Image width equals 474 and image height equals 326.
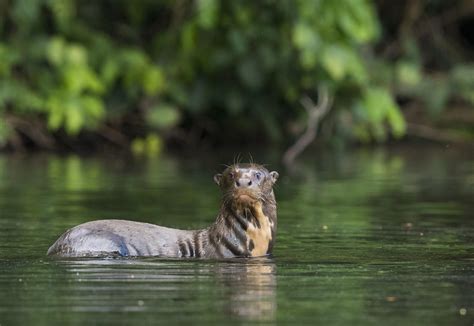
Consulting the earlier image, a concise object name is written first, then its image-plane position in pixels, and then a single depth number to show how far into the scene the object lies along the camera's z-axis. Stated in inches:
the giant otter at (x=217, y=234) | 418.9
